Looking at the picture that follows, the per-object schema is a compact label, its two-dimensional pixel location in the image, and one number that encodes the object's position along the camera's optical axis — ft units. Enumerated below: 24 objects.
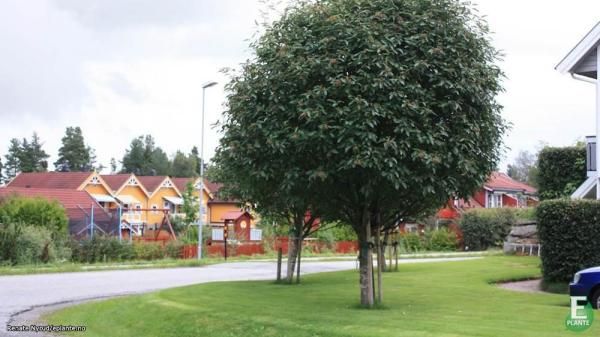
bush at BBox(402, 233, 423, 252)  153.33
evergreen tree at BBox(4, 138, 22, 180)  393.50
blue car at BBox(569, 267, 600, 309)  44.16
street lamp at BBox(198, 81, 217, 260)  112.37
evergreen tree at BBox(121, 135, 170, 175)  422.00
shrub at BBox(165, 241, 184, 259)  119.44
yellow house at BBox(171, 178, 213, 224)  239.34
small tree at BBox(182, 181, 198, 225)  149.59
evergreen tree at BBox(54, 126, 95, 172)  405.18
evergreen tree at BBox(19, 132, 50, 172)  387.14
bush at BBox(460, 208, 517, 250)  150.71
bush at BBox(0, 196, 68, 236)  118.21
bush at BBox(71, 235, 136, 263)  108.58
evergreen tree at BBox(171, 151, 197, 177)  419.54
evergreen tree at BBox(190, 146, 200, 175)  424.05
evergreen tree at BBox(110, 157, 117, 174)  444.96
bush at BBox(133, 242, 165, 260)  114.83
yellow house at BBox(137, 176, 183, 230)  250.57
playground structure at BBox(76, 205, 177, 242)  122.72
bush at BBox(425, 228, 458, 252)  155.84
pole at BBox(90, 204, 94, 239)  120.42
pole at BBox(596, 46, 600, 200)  65.10
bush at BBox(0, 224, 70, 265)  99.96
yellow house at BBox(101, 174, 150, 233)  232.16
